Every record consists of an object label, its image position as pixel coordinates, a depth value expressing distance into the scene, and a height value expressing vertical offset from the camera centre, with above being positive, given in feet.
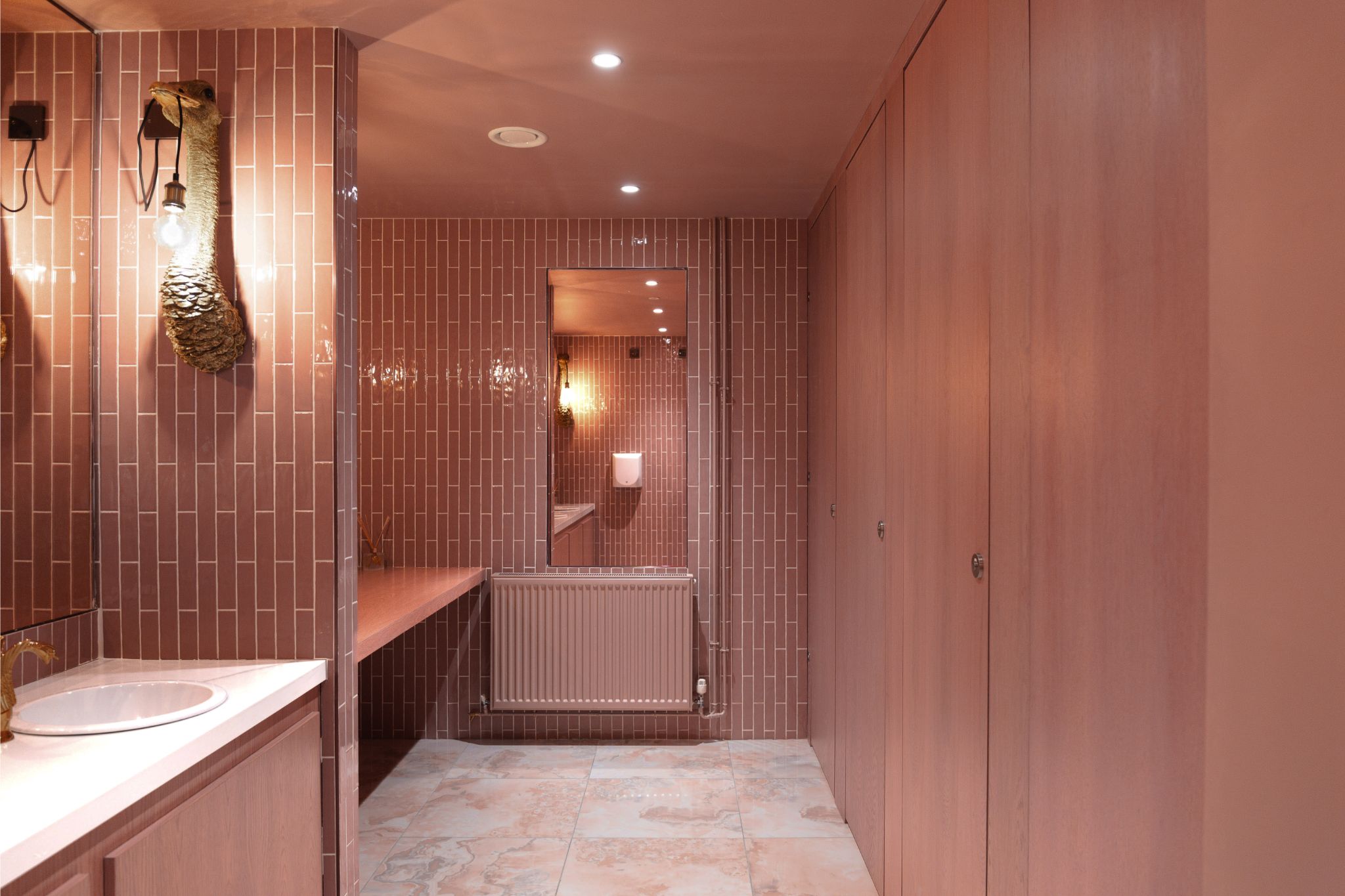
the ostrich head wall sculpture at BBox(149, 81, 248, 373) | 6.25 +1.41
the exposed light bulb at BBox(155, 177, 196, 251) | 5.98 +1.72
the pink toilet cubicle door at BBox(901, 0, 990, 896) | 5.17 -0.04
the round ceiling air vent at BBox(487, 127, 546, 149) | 8.89 +3.47
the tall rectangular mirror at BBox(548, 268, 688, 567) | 12.21 +0.44
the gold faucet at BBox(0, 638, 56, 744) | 4.79 -1.40
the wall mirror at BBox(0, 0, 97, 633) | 6.13 +1.05
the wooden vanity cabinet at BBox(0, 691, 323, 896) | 4.12 -2.30
